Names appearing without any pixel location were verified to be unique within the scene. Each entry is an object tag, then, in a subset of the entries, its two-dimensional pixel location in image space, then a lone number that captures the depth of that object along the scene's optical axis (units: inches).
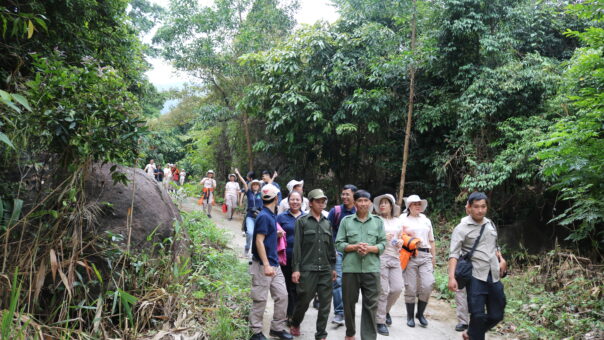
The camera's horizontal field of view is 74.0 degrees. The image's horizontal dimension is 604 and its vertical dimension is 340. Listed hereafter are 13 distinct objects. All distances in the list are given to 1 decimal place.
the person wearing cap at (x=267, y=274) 179.6
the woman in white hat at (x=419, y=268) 224.1
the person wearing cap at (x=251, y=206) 300.2
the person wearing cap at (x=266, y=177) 329.7
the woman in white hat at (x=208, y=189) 518.0
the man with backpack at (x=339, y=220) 217.2
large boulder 195.6
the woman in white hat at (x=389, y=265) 212.0
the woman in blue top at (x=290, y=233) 206.1
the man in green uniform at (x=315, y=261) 182.1
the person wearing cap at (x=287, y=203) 249.8
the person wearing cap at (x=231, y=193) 476.4
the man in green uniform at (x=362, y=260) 174.4
